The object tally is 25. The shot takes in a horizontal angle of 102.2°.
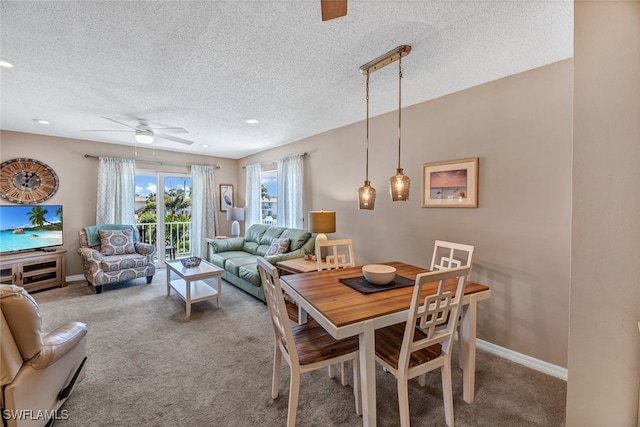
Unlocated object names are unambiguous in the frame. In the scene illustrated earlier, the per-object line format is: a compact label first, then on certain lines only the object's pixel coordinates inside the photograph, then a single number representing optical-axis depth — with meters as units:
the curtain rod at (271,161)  4.46
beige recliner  1.26
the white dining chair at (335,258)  2.51
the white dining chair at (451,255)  2.12
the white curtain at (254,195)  5.64
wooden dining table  1.39
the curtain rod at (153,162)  4.67
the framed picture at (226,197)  6.25
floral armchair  3.91
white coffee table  3.20
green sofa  3.69
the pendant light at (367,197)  1.93
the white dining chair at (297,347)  1.49
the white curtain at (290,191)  4.53
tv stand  3.66
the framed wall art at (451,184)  2.48
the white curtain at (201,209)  5.77
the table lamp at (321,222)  3.31
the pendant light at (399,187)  1.77
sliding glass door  5.44
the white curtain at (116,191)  4.72
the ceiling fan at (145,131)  3.40
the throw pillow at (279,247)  4.05
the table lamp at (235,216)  5.61
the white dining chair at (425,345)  1.38
